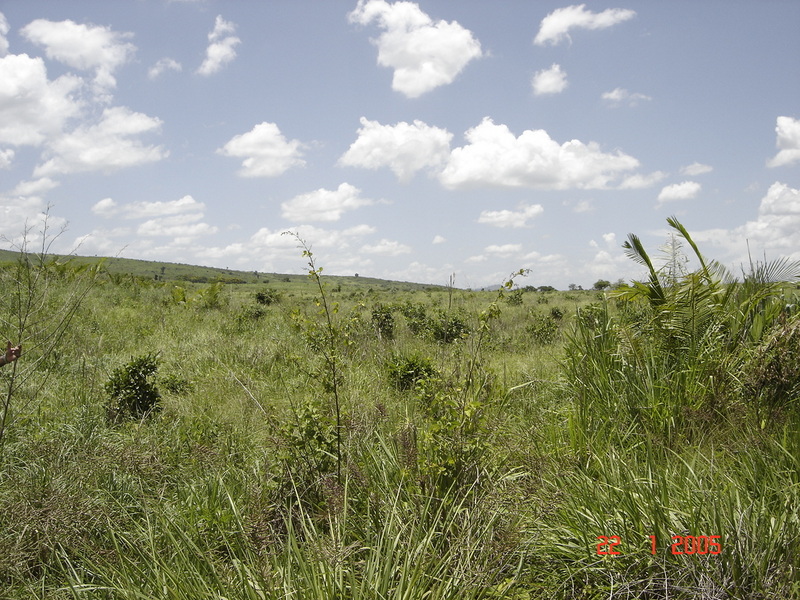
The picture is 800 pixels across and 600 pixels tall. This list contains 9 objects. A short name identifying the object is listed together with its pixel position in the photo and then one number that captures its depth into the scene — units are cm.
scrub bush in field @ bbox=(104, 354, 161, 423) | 562
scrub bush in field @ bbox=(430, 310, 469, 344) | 1127
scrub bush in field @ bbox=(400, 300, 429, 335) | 1295
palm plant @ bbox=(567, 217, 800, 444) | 405
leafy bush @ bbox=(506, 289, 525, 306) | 2139
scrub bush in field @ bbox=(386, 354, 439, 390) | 684
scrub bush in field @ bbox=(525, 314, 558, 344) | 1123
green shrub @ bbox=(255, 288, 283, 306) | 1898
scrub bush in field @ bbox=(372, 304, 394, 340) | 1198
